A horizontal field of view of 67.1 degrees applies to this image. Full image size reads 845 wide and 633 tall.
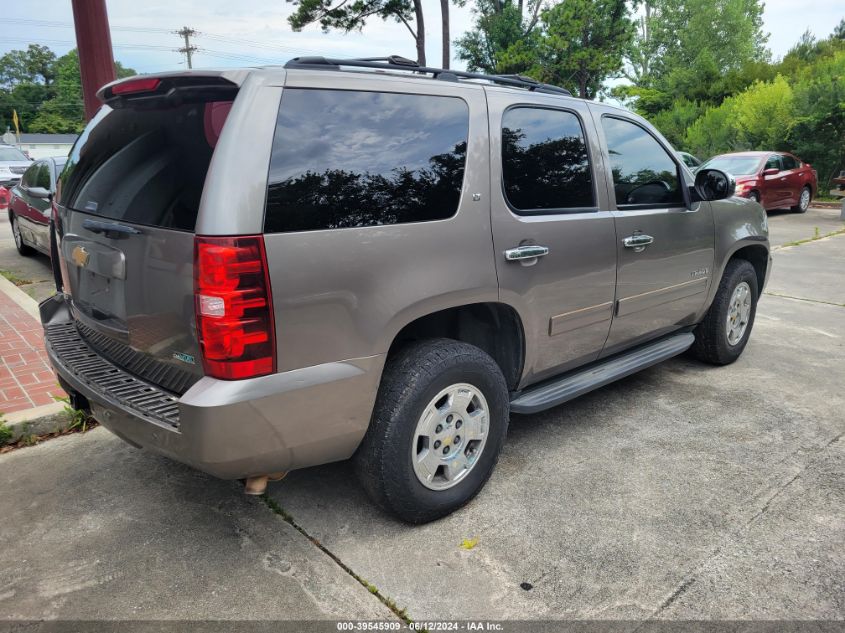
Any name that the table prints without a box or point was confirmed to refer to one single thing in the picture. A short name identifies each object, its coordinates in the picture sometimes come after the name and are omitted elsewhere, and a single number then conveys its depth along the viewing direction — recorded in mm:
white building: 57969
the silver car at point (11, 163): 18859
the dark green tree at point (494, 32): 33031
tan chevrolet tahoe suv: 2215
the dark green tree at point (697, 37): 48122
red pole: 5188
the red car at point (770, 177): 14906
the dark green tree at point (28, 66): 84750
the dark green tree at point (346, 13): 24141
